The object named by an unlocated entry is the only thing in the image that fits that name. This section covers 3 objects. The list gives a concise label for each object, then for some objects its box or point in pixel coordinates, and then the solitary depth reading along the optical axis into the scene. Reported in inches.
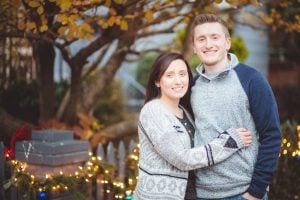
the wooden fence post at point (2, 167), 147.5
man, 98.3
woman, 98.3
